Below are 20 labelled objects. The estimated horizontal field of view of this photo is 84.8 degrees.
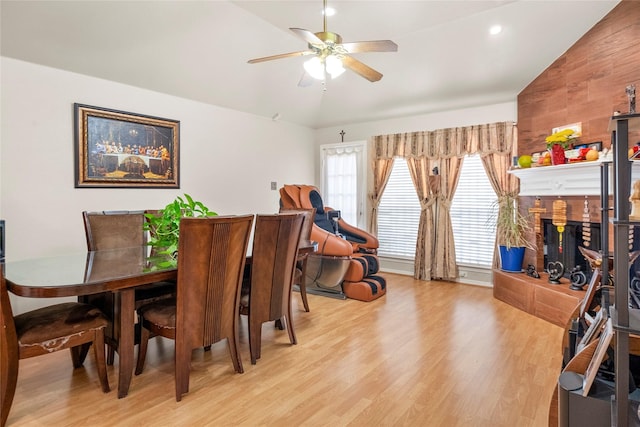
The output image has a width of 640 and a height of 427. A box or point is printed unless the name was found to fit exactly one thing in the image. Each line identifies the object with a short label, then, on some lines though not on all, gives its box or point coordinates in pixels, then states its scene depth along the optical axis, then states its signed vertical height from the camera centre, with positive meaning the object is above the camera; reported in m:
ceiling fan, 2.65 +1.25
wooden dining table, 1.84 -0.39
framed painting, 3.66 +0.69
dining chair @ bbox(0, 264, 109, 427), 1.85 -0.72
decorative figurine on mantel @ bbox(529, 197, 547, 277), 4.28 -0.35
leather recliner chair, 4.30 -0.67
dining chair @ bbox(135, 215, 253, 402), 2.15 -0.55
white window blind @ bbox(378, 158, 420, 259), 5.67 -0.12
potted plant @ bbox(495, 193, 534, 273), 4.29 -0.37
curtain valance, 4.74 +0.98
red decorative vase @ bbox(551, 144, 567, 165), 3.78 +0.56
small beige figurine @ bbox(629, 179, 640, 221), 1.56 +0.04
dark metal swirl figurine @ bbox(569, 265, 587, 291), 3.51 -0.73
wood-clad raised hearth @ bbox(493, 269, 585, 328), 3.42 -0.94
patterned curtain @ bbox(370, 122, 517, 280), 4.83 +0.57
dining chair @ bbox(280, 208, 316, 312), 3.65 -0.64
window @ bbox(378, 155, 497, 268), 5.02 -0.11
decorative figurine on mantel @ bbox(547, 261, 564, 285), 3.79 -0.71
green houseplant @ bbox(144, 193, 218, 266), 2.60 -0.14
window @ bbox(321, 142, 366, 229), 6.16 +0.51
